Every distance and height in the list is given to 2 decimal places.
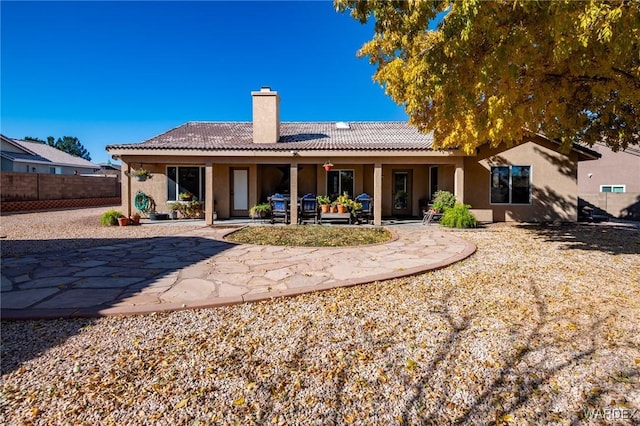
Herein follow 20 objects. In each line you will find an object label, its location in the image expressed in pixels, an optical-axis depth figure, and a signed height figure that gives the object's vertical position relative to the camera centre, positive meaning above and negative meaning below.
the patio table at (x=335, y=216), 12.69 -0.34
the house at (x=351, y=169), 12.32 +1.68
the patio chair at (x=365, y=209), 12.82 -0.09
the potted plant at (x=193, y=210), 14.54 -0.12
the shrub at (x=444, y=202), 12.62 +0.21
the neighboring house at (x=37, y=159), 27.11 +4.57
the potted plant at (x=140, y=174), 12.94 +1.34
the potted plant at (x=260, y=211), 13.60 -0.16
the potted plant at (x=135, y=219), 12.27 -0.45
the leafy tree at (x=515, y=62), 4.08 +2.39
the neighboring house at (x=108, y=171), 38.11 +4.59
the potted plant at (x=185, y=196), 14.54 +0.51
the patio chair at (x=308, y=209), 12.67 -0.07
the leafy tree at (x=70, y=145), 79.94 +15.84
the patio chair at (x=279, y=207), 12.51 +0.01
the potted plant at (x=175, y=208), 14.42 -0.03
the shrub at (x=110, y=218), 11.75 -0.39
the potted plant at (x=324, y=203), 12.85 +0.18
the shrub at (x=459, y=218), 11.35 -0.38
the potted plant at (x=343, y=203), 12.94 +0.17
